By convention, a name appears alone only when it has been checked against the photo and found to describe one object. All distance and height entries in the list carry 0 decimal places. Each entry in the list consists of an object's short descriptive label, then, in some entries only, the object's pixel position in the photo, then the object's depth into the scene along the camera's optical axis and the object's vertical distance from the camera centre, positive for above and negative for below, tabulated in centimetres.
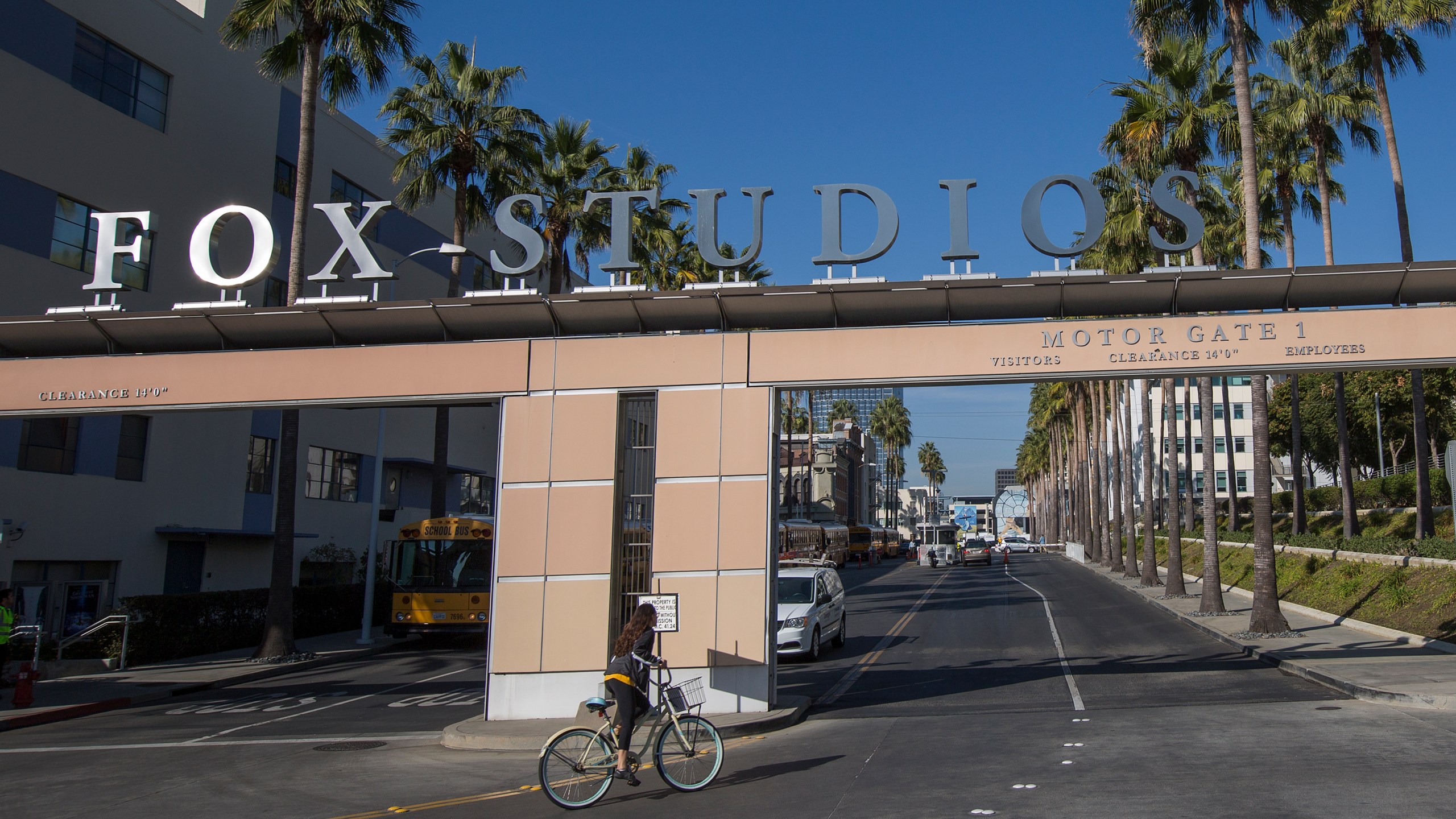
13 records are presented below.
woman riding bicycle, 894 -140
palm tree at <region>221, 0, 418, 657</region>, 2206 +1052
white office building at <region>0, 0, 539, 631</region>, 2223 +613
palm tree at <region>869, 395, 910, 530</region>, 11506 +1195
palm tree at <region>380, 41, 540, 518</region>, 2691 +1053
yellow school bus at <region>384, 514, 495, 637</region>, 2414 -144
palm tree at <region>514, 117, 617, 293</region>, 2905 +990
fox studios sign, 1373 +418
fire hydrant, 1569 -287
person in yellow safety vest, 1596 -175
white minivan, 1922 -171
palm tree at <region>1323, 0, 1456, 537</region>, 2583 +1333
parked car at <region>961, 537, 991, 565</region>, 7144 -164
